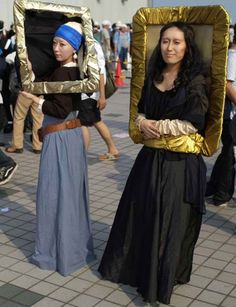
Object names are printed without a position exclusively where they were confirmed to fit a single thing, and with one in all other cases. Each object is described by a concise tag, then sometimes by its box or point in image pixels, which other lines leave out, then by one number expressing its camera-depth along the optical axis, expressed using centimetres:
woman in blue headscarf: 347
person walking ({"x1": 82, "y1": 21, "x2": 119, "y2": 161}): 587
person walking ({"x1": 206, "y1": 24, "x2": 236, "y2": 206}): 497
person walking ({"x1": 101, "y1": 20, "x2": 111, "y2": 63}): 1914
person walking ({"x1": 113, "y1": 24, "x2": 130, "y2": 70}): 1902
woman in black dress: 295
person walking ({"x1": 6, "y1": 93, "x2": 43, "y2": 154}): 694
